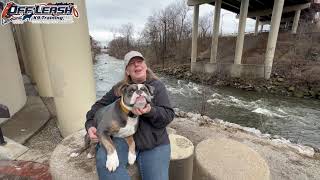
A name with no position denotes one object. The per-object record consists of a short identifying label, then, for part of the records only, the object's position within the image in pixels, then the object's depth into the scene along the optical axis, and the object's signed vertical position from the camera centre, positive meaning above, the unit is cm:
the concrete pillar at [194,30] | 1663 +128
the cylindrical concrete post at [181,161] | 198 -128
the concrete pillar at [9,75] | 344 -60
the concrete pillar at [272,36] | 1269 +54
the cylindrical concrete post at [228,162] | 156 -111
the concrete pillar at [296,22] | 2061 +245
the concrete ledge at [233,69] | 1321 -207
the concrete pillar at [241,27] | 1446 +135
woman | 145 -80
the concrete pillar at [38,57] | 469 -33
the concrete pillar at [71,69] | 276 -38
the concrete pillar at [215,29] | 1586 +134
